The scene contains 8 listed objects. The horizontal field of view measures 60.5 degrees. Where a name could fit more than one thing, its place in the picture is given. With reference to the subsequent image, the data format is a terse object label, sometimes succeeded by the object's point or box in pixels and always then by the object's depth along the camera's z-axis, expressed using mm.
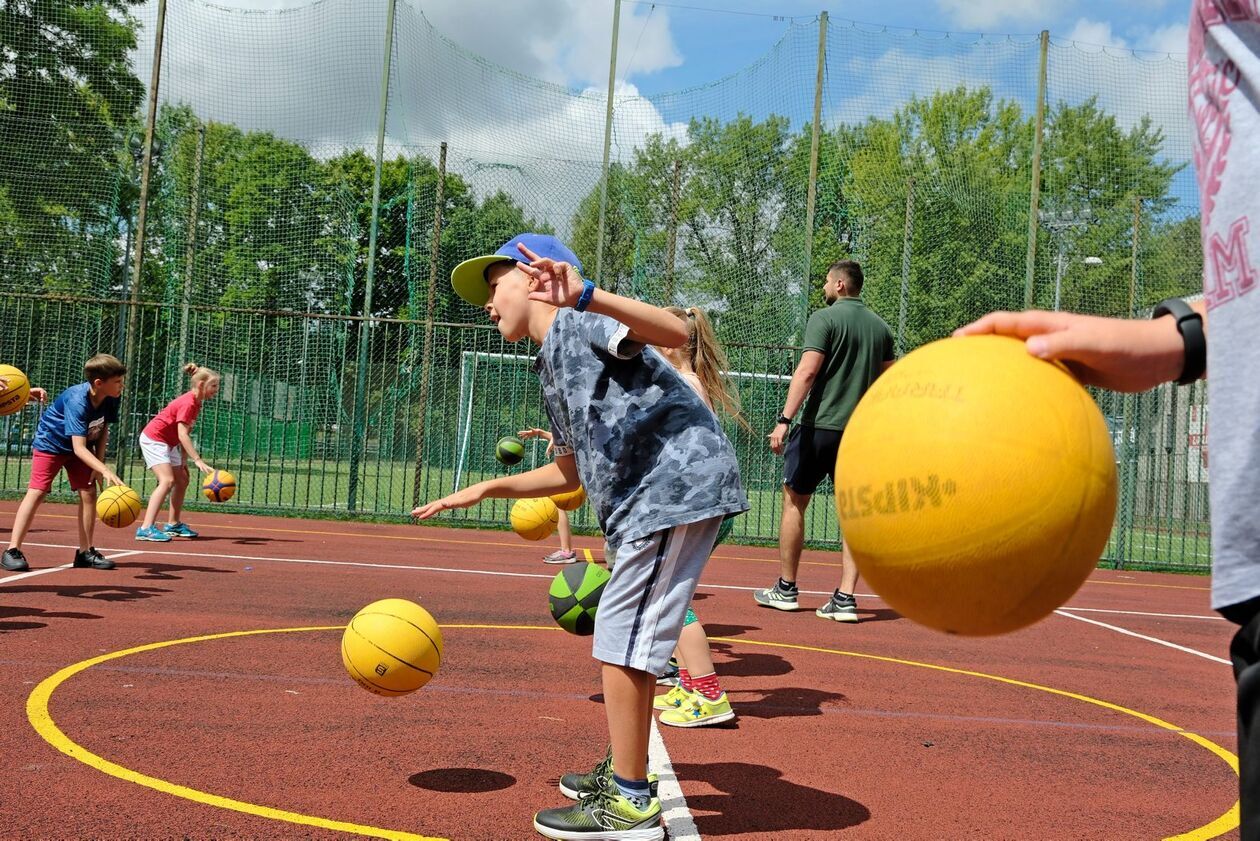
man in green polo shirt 8133
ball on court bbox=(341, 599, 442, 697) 4148
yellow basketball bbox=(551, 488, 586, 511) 6566
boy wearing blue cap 3387
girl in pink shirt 11406
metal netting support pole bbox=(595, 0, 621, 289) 15438
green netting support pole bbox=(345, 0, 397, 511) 14695
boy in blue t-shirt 8844
